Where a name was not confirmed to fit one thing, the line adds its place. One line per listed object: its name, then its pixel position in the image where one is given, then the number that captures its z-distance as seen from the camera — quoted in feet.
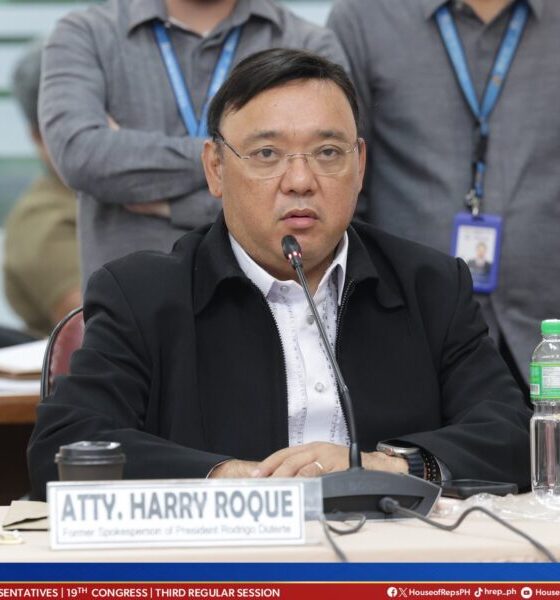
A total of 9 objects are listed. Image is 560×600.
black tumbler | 12.44
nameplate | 10.93
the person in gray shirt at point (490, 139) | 23.34
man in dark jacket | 16.58
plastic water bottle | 16.63
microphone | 12.72
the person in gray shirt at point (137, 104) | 22.31
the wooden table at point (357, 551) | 10.62
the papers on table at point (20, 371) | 23.89
